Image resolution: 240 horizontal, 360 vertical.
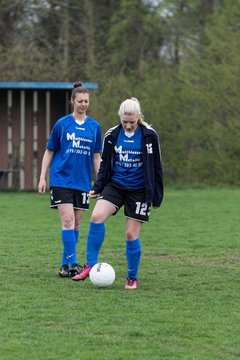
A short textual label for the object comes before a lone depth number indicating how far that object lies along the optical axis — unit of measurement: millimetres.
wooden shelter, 43500
